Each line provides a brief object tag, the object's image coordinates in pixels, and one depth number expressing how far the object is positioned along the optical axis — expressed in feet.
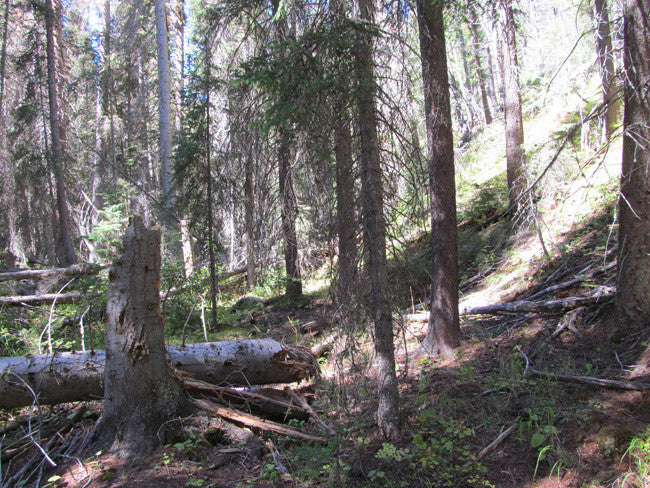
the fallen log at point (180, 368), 15.03
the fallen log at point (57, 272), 38.24
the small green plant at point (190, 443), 12.99
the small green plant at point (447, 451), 11.50
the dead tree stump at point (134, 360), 13.01
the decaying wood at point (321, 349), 22.90
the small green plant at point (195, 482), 11.41
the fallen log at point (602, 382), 12.78
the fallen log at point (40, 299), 30.42
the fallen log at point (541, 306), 17.84
